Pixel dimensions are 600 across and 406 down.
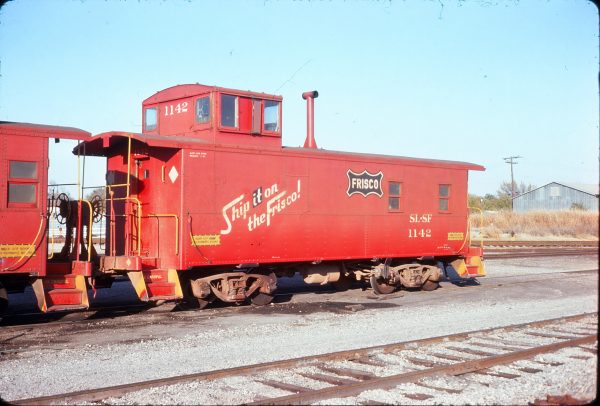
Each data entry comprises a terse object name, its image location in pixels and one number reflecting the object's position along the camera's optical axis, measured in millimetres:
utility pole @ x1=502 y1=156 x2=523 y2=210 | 73312
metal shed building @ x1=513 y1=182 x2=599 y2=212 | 60475
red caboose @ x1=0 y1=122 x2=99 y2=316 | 10023
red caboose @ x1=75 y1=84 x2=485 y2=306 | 11898
